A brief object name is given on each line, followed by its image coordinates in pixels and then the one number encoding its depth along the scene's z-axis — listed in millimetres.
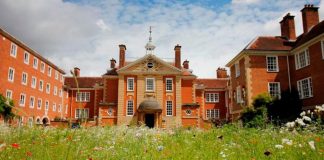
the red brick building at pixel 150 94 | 39438
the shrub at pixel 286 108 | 25375
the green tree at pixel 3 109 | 26516
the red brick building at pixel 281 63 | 25525
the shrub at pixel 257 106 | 25172
